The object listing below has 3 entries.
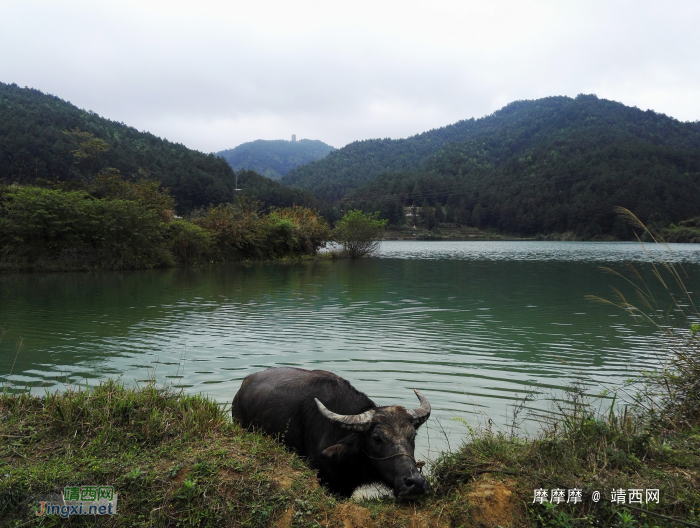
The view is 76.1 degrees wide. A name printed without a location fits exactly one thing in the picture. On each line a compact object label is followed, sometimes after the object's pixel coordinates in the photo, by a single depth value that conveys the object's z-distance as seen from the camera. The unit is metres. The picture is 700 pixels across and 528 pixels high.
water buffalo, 3.42
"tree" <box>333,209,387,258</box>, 42.22
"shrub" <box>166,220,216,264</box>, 30.77
